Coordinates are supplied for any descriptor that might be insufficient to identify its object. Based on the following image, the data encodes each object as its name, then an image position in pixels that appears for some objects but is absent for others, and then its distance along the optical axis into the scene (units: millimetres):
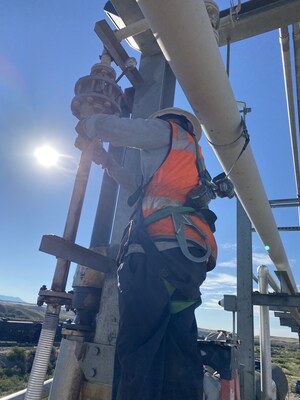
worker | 1663
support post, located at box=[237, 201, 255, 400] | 5301
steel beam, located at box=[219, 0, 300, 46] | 3369
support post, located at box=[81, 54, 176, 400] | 2332
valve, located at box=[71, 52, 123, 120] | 2639
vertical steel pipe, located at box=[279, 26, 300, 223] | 3664
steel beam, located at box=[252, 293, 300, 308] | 5562
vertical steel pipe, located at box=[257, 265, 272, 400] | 5672
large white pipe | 1670
